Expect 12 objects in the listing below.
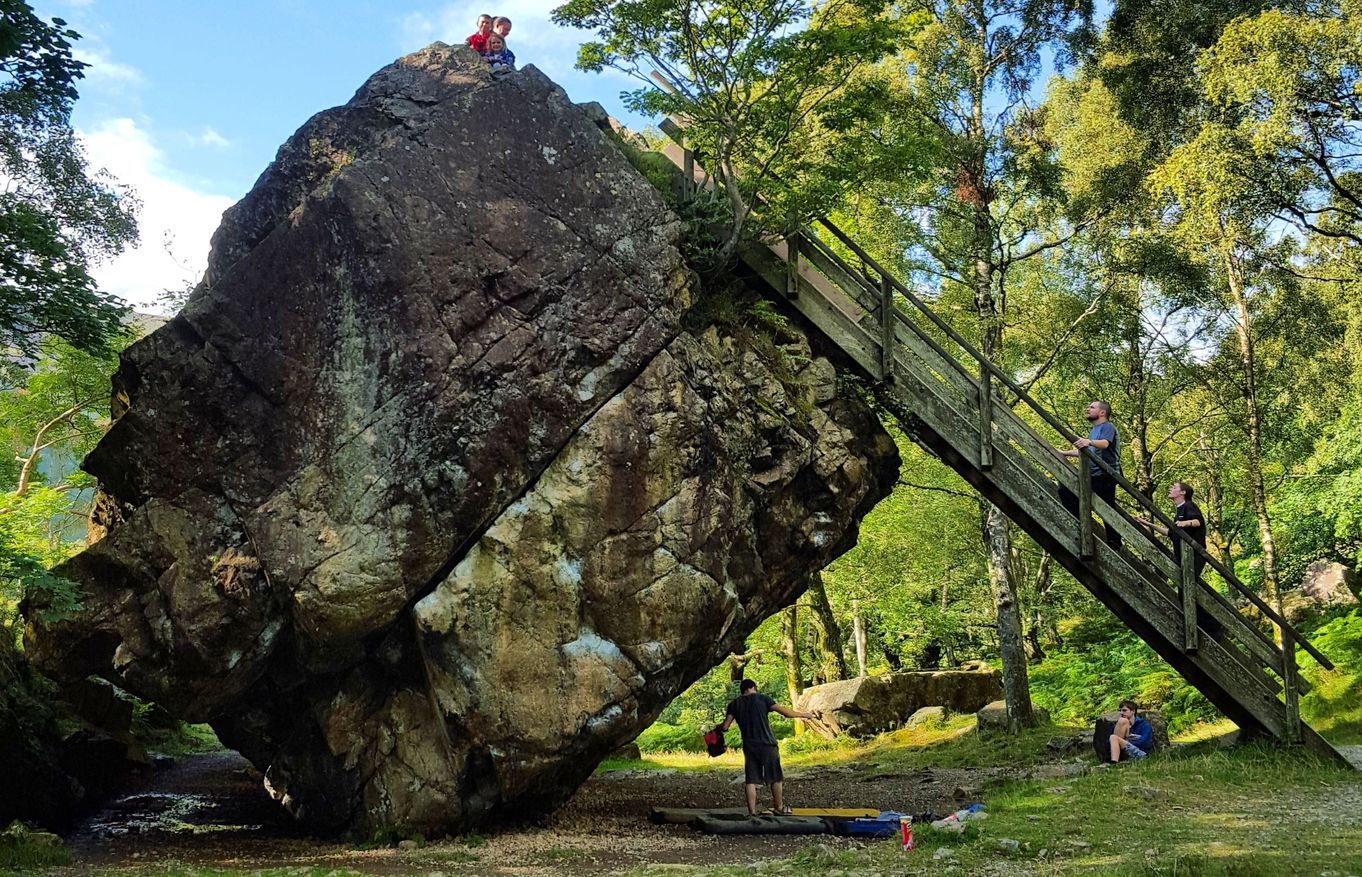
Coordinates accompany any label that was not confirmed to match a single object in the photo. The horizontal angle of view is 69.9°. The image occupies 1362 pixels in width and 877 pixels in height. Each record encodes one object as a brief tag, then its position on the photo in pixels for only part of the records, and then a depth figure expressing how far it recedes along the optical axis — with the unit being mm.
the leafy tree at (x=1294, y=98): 17797
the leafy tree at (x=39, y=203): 12336
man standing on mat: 12508
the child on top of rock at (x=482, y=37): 14000
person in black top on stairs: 13594
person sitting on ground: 14258
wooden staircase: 13305
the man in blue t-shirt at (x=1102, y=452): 13862
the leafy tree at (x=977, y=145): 21922
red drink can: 9086
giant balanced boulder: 11367
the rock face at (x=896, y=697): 23516
